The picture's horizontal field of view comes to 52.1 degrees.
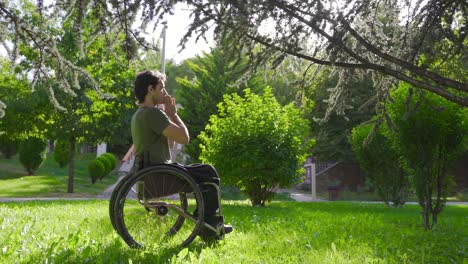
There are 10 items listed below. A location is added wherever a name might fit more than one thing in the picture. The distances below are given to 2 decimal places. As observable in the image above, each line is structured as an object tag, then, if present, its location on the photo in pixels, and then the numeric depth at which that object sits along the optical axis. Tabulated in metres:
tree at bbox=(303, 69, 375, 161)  26.72
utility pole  20.37
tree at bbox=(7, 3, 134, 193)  17.09
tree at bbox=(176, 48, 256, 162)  24.66
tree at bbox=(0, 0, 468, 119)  3.73
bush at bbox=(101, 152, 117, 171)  27.50
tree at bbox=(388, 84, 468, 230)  6.86
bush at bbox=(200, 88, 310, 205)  11.54
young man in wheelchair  3.86
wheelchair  3.63
